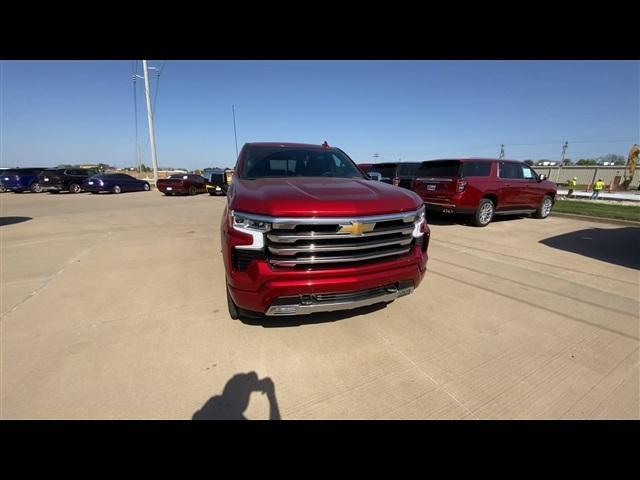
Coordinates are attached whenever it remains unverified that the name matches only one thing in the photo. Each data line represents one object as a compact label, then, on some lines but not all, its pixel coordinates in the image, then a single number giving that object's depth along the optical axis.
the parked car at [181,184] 17.72
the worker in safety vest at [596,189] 20.22
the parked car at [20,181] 20.14
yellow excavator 35.78
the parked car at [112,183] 19.09
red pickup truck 2.12
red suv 7.64
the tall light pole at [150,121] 27.33
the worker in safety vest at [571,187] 20.74
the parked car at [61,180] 19.22
